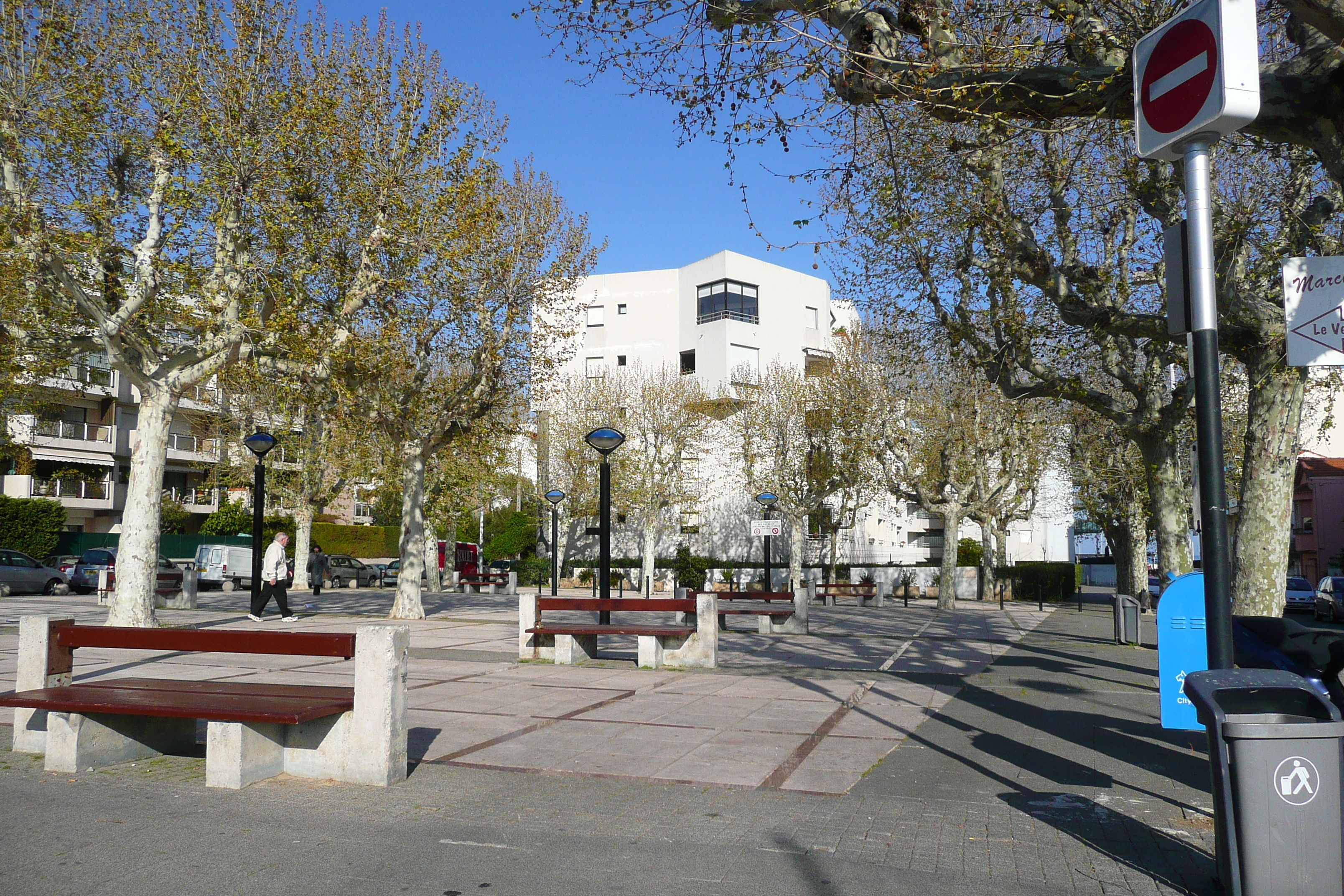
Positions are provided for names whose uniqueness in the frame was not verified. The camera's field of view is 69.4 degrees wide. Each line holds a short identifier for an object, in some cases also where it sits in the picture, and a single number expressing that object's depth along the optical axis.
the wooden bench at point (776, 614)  17.78
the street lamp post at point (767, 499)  26.17
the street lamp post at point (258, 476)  18.00
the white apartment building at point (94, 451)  40.09
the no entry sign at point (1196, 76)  4.37
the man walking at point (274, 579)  18.09
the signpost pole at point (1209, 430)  4.33
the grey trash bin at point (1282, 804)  3.76
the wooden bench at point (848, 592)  31.42
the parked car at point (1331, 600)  30.77
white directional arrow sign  5.12
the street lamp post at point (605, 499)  13.06
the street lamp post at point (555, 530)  28.29
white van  34.00
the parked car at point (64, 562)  34.09
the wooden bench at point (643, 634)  11.81
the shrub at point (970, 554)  48.03
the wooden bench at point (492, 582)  35.12
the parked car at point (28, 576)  31.23
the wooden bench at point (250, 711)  5.73
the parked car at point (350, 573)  40.78
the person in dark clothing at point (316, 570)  32.94
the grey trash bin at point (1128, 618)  17.00
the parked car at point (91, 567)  33.66
